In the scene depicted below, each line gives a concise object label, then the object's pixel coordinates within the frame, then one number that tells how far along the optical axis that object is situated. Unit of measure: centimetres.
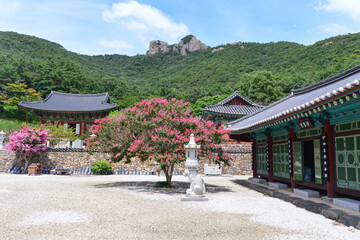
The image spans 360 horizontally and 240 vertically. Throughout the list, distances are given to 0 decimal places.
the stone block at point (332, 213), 629
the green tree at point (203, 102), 4628
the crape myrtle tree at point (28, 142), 1984
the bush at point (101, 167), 2111
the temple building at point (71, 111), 3127
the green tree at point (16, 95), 3984
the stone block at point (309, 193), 916
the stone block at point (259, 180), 1447
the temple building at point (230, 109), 2578
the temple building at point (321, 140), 719
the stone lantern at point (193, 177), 933
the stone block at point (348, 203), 672
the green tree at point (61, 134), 2514
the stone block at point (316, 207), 712
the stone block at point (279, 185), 1188
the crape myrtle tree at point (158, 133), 1095
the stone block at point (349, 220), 564
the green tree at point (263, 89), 4434
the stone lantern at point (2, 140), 2203
